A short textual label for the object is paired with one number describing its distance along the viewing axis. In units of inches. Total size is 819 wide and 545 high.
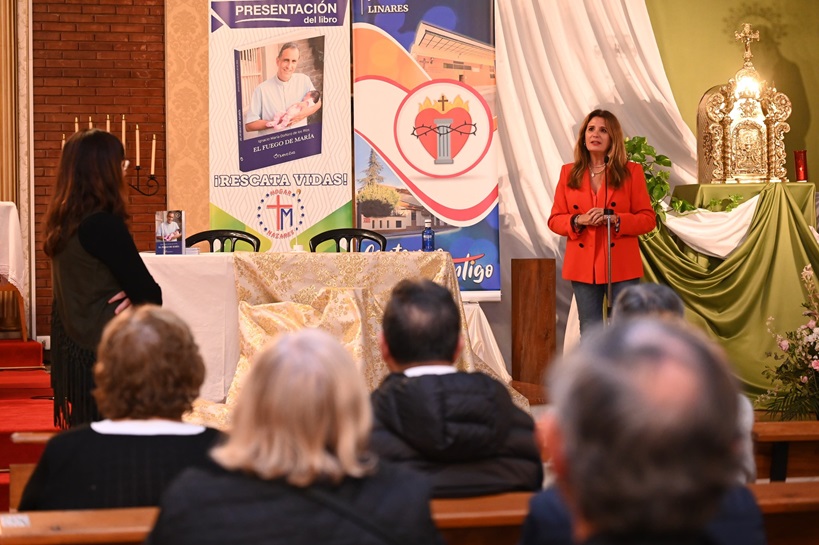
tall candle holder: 343.0
